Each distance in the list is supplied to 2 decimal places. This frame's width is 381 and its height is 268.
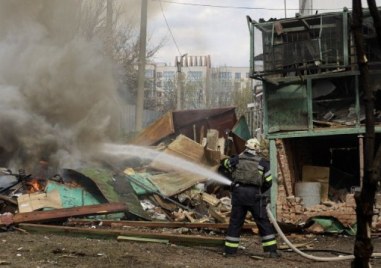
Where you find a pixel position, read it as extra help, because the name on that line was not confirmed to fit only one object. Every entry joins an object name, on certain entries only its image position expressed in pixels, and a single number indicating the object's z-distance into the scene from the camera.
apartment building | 41.31
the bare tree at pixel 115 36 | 18.05
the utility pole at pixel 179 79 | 32.82
